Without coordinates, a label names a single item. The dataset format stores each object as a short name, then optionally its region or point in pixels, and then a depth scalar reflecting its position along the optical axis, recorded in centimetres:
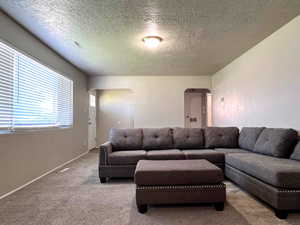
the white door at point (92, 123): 648
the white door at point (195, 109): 760
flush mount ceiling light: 323
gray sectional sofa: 193
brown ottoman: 209
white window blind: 255
